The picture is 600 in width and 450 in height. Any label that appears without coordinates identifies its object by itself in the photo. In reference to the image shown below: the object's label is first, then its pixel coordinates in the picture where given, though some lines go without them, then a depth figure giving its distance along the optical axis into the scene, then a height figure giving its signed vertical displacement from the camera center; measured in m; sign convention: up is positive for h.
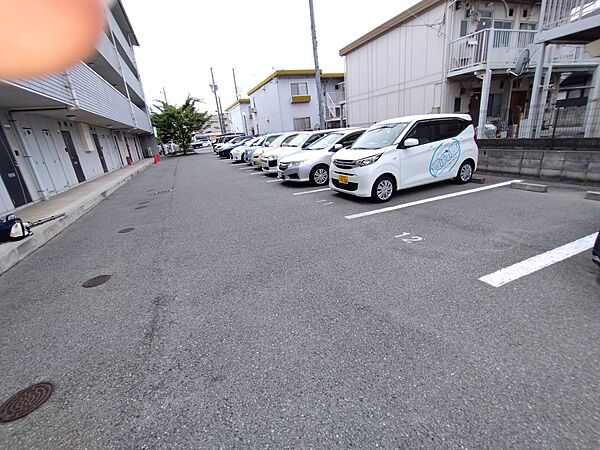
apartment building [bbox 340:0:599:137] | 10.83 +2.05
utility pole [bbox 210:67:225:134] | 46.06 +7.62
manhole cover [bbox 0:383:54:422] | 1.89 -1.57
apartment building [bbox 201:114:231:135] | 80.79 +2.99
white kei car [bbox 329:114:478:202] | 5.83 -0.71
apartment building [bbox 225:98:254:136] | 42.03 +3.03
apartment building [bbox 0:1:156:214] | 7.35 +1.04
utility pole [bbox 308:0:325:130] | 13.16 +3.34
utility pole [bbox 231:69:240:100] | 46.53 +6.62
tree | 29.94 +2.21
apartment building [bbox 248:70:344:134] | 26.83 +3.08
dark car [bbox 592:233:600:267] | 2.69 -1.35
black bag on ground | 4.96 -1.15
